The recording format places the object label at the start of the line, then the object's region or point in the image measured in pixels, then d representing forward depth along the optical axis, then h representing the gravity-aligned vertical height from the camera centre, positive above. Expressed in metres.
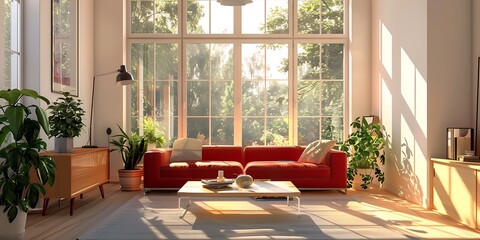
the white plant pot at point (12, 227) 4.16 -0.91
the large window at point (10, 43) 5.23 +0.79
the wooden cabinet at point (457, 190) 4.70 -0.72
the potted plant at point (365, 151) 7.17 -0.48
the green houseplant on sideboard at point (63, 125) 5.53 -0.09
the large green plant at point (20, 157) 4.07 -0.34
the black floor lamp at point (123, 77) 7.00 +0.55
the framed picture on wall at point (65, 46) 6.30 +0.92
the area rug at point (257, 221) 4.29 -1.00
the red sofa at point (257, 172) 6.78 -0.73
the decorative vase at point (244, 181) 5.19 -0.65
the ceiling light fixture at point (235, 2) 4.74 +1.08
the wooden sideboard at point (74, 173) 5.19 -0.61
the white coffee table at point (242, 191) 4.88 -0.73
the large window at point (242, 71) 8.10 +0.73
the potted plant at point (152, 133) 7.96 -0.26
